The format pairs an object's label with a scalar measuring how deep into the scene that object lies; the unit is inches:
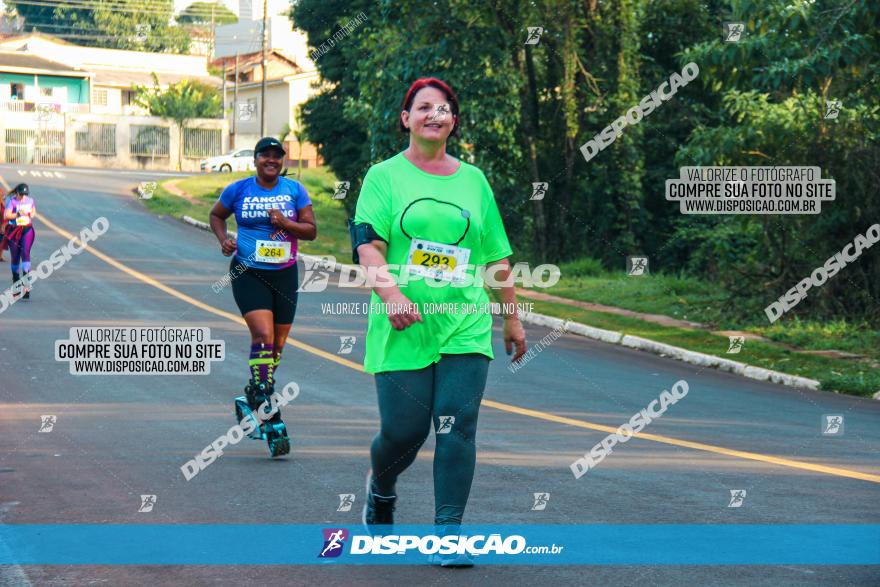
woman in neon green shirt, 218.1
